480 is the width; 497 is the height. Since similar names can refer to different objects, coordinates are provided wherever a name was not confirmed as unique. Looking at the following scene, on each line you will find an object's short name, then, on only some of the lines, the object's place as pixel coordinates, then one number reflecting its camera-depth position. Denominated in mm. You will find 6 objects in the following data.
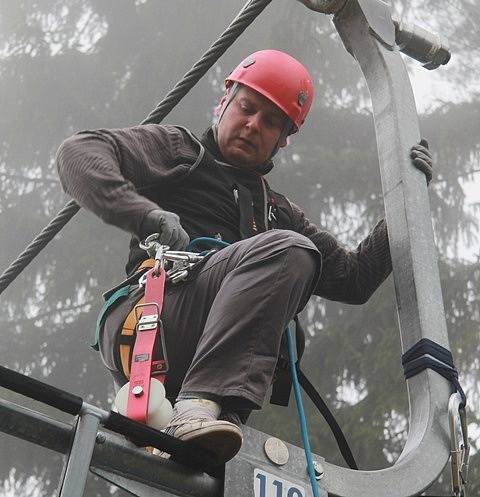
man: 4883
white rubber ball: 4551
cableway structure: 4053
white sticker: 4500
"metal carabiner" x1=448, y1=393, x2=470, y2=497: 5238
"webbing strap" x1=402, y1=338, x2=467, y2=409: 5566
